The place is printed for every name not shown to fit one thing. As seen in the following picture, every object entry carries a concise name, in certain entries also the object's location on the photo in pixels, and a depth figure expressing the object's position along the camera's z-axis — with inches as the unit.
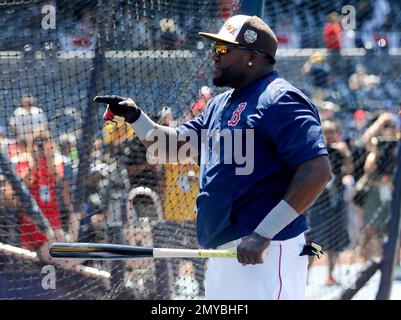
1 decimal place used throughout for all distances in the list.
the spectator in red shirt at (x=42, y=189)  501.7
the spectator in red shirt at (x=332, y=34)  609.9
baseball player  299.9
